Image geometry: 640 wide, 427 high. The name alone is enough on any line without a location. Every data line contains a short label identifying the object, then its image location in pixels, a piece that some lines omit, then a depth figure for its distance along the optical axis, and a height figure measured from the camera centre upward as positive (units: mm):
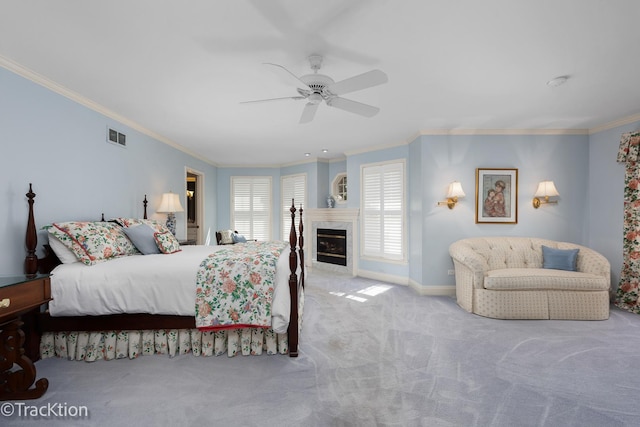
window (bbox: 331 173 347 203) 6627 +403
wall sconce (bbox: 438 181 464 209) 4312 +151
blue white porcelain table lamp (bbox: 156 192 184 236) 4480 -24
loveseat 3436 -975
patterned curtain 3688 -294
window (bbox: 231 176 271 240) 7258 -22
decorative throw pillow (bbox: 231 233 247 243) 5807 -645
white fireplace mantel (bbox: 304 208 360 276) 5809 -444
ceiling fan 2123 +889
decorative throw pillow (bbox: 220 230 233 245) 5699 -627
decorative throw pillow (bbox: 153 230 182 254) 3221 -409
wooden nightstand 1966 -1004
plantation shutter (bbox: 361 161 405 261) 5148 -99
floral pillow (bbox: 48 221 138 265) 2615 -313
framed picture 4418 +123
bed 2416 -855
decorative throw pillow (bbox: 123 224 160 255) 3172 -357
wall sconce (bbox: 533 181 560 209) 4238 +160
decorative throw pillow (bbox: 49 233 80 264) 2648 -393
